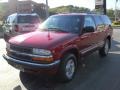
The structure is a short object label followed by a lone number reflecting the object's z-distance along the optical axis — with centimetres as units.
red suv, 232
